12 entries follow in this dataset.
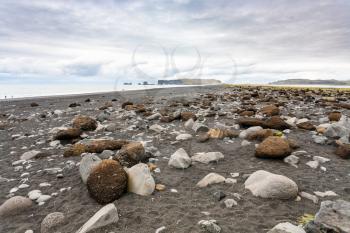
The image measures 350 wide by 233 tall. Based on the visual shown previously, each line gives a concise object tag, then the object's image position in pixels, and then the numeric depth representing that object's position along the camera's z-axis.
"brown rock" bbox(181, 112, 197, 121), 11.04
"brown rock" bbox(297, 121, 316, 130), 8.49
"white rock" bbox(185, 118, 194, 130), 9.60
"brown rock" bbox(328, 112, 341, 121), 10.00
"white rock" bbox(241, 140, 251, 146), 7.01
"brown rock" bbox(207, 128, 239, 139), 7.90
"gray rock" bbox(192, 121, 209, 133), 8.73
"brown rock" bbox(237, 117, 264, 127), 8.78
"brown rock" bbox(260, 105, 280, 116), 11.84
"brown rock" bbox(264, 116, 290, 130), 8.54
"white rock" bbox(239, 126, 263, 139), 7.71
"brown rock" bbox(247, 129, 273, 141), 7.27
